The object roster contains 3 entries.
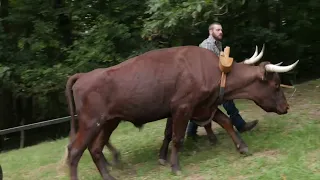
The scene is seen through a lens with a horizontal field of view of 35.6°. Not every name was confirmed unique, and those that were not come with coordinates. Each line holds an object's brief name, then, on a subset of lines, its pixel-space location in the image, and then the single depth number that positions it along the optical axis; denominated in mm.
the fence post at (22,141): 14573
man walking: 7949
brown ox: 7086
